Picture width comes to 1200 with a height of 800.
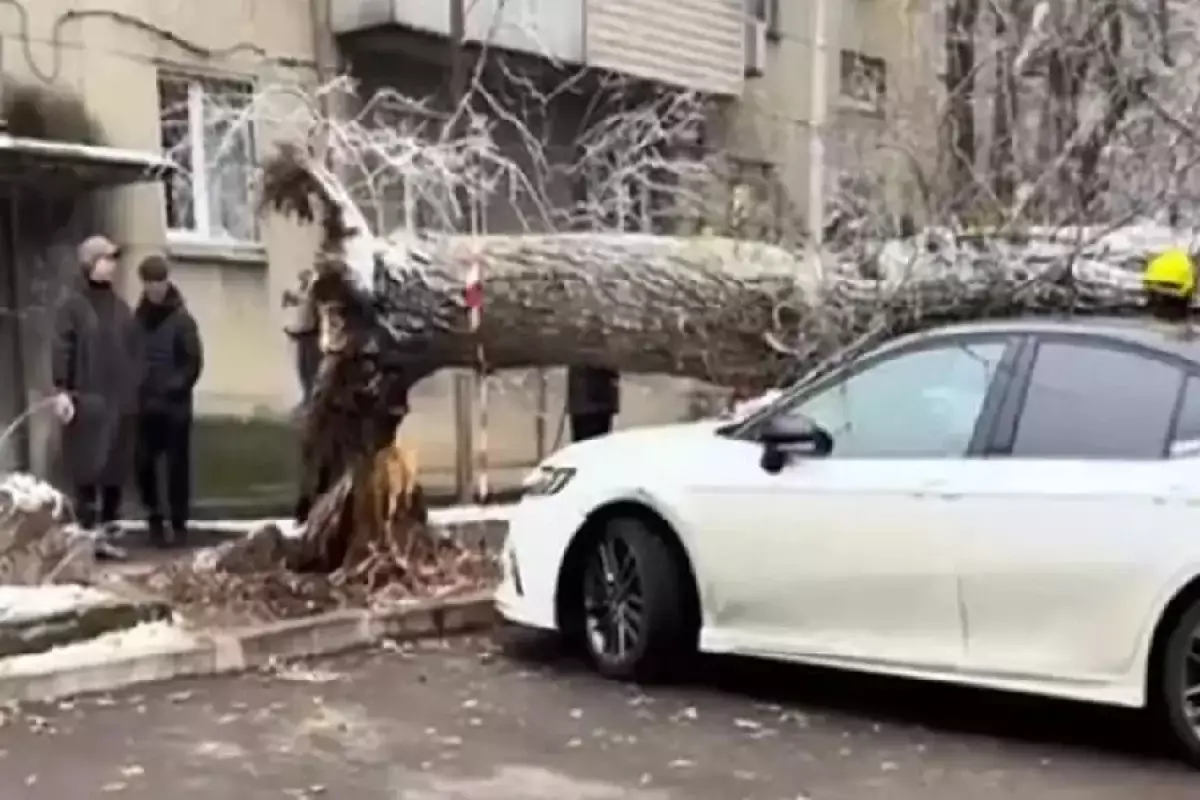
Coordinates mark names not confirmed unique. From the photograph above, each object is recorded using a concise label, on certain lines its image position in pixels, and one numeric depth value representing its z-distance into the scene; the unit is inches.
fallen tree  326.6
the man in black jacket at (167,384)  403.2
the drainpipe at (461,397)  518.6
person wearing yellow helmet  279.0
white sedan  220.7
